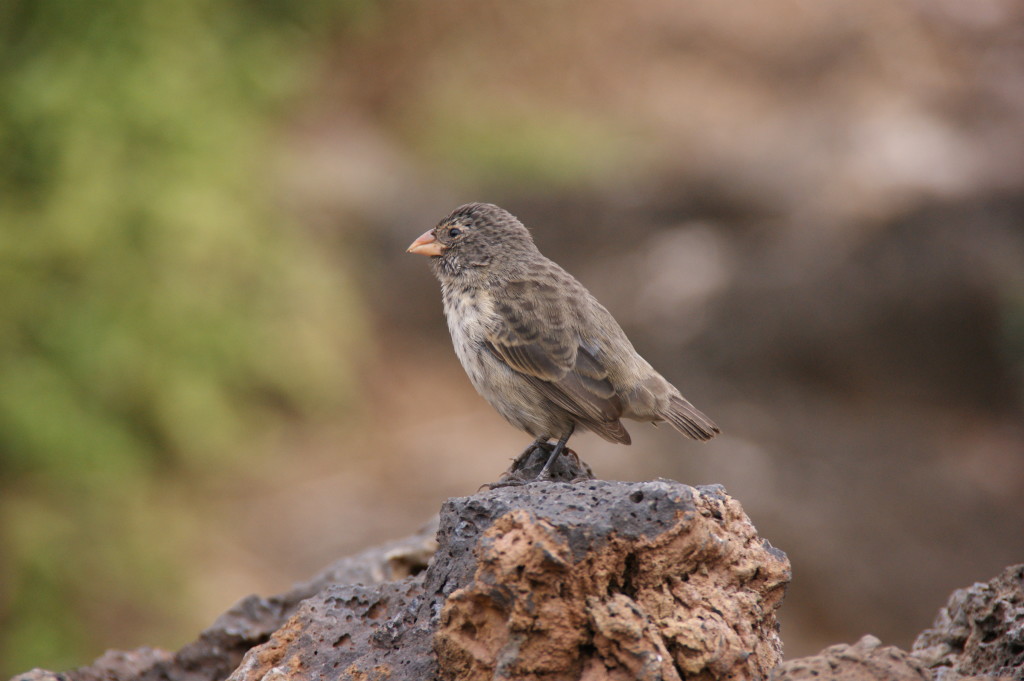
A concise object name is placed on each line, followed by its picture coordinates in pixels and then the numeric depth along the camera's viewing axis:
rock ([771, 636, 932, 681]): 5.82
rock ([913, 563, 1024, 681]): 7.21
